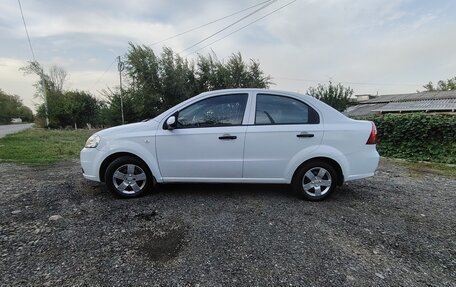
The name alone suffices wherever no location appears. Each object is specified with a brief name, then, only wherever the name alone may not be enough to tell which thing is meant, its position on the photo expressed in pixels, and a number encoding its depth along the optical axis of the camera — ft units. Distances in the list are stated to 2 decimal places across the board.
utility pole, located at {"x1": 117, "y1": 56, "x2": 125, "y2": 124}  68.49
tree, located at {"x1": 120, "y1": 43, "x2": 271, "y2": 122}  65.10
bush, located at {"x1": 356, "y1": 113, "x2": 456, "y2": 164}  25.77
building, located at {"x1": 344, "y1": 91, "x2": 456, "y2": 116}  63.42
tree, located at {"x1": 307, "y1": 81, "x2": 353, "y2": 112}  80.59
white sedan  12.73
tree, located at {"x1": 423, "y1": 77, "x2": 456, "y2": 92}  137.65
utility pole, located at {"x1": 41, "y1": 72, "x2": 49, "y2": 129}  100.26
